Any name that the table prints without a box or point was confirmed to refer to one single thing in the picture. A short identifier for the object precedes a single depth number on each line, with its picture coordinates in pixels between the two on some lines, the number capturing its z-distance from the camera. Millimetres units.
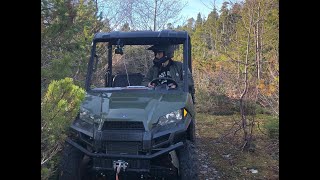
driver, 3372
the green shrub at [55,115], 2289
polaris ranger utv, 2392
